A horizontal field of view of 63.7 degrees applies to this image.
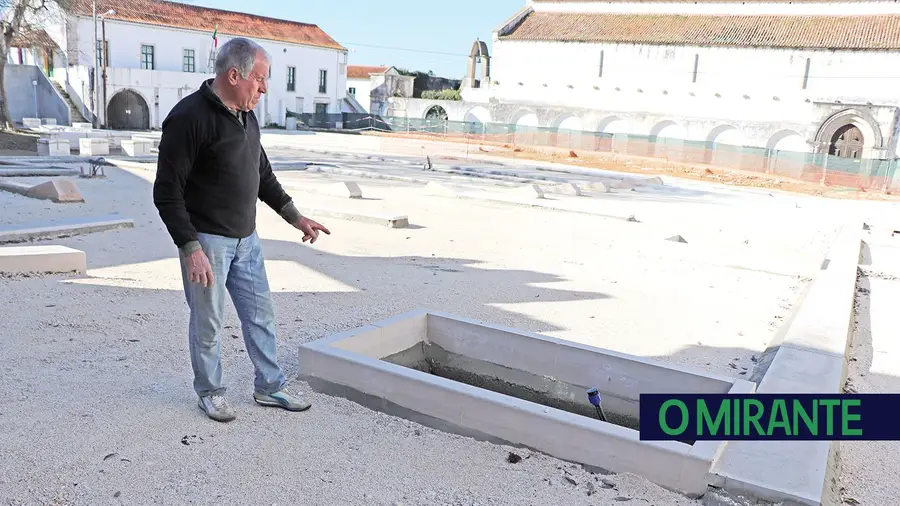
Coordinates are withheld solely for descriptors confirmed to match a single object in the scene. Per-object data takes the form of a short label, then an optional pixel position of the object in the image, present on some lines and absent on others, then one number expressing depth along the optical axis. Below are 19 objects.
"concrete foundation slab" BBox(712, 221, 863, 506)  3.13
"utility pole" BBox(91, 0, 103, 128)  38.81
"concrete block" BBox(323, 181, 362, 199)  14.98
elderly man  3.32
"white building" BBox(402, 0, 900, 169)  35.84
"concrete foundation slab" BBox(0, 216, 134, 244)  8.25
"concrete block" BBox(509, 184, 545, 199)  15.98
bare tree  27.22
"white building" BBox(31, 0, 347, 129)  40.16
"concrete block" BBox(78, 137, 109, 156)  21.61
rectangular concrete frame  3.36
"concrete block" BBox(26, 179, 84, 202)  11.81
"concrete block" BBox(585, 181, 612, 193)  19.53
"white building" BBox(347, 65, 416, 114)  58.59
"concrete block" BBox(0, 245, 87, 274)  6.62
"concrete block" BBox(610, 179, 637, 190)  21.14
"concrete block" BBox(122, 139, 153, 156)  21.70
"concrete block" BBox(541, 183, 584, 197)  17.92
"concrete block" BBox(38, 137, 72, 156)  21.41
